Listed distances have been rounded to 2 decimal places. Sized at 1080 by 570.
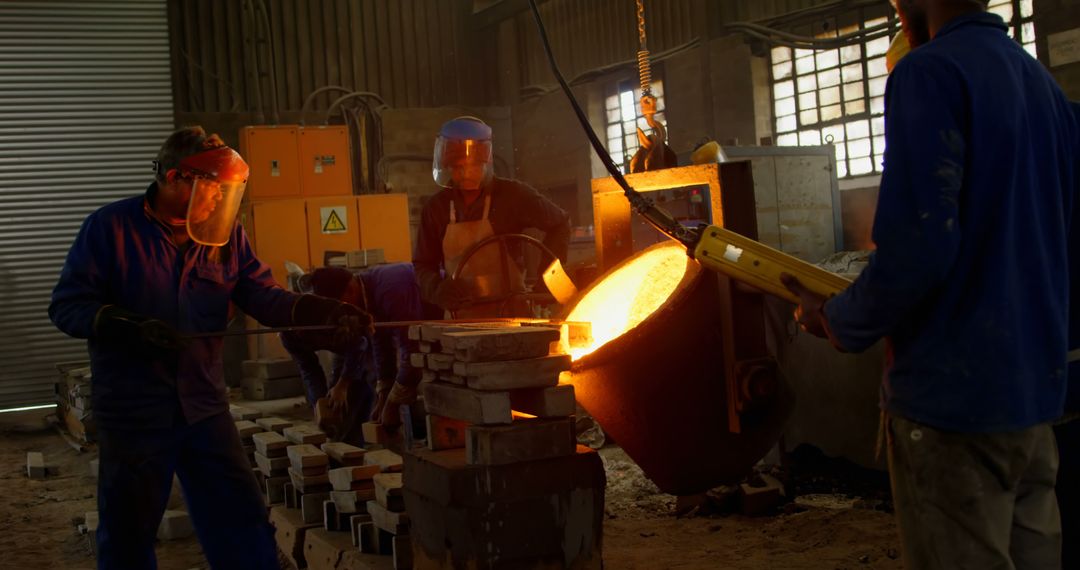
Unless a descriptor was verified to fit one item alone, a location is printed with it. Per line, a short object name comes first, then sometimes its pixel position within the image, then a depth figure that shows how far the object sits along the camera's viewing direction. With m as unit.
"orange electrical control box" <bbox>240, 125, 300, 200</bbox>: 10.62
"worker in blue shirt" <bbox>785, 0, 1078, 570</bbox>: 1.95
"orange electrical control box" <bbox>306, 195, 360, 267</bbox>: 10.45
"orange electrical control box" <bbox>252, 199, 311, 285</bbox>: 10.23
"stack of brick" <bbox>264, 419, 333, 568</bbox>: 4.45
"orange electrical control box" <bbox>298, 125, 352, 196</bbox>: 10.83
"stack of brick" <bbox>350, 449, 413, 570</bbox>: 3.68
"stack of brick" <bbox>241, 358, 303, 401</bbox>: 9.36
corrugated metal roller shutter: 11.34
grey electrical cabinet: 7.85
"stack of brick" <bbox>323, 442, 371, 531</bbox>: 4.16
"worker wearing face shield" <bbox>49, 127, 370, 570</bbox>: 3.25
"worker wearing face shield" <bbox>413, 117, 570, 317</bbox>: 4.84
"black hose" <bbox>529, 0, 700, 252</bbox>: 3.03
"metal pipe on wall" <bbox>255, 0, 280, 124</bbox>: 13.62
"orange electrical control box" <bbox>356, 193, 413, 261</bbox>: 10.62
